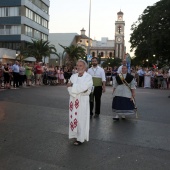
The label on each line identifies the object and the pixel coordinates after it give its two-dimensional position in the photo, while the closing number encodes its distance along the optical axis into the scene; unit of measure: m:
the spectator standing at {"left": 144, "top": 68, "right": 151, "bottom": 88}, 18.18
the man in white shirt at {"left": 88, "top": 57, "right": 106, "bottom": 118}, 6.57
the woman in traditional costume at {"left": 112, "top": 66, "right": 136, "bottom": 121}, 6.17
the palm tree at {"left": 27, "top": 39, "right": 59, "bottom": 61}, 34.01
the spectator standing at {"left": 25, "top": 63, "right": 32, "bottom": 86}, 15.03
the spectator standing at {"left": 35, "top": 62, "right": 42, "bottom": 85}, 15.89
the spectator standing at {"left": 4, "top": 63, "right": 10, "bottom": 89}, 12.84
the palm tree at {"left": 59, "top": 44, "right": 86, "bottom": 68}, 39.67
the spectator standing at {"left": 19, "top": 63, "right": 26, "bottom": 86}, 14.06
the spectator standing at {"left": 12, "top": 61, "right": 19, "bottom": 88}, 13.47
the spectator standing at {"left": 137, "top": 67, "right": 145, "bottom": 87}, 18.52
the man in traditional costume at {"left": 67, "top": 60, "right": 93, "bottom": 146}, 4.12
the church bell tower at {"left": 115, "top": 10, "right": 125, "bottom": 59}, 106.34
